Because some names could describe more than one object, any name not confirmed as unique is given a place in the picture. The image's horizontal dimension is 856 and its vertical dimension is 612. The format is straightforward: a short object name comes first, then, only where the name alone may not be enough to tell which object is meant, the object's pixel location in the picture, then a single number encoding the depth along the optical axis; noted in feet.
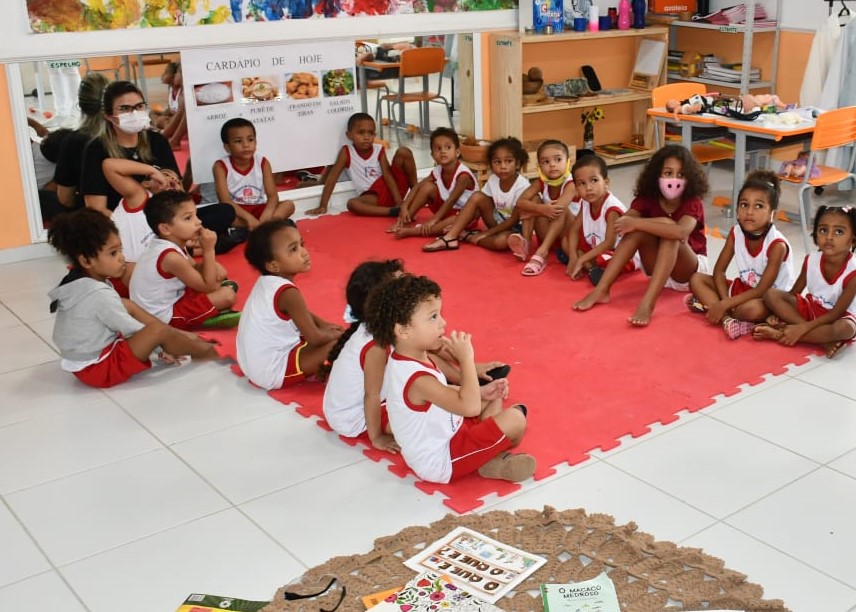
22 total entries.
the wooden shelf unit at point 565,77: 22.81
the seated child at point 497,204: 17.58
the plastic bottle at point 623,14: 23.67
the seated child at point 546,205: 16.63
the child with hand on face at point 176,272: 14.02
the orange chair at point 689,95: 19.98
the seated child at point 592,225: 15.78
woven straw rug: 7.97
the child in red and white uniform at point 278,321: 12.08
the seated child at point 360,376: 10.43
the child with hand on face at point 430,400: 9.41
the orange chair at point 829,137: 17.11
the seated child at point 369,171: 21.20
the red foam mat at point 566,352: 11.00
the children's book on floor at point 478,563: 8.13
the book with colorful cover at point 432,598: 7.79
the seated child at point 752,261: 13.53
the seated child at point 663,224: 14.65
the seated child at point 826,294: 12.73
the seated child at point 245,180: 19.52
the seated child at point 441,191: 19.01
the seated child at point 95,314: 12.40
